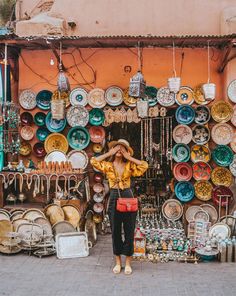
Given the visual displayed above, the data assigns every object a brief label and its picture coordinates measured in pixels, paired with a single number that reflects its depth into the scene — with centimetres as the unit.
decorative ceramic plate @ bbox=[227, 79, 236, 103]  801
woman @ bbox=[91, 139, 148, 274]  609
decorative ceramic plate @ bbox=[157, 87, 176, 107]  825
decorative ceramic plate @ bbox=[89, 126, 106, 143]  843
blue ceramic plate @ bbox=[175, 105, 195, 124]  822
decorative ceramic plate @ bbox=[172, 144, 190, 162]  827
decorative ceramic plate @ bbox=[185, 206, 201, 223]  817
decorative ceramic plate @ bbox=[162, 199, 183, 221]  832
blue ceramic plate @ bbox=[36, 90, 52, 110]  848
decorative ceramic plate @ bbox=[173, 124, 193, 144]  823
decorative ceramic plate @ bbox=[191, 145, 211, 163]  823
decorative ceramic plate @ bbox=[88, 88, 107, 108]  833
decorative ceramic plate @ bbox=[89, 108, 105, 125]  836
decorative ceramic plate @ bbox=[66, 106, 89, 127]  833
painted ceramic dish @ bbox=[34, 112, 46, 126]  851
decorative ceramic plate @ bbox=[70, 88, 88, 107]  837
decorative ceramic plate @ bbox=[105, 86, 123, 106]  830
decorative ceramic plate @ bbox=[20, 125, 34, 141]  855
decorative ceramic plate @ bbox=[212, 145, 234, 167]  808
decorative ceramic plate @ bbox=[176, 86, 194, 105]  825
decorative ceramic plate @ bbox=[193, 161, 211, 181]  820
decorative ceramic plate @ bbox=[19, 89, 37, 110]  849
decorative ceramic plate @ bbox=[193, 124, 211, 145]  820
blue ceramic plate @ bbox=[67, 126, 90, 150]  838
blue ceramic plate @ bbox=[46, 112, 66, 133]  840
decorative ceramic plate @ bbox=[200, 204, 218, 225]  812
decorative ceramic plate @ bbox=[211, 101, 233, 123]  809
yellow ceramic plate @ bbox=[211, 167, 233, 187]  811
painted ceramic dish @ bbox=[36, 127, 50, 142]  852
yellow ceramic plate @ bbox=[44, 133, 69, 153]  841
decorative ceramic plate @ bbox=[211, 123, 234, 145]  808
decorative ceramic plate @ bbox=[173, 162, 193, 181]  828
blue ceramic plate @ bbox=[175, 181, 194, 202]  828
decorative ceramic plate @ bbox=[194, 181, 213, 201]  820
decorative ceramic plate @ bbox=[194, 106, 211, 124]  821
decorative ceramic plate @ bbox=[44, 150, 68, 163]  816
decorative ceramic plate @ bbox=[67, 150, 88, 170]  835
